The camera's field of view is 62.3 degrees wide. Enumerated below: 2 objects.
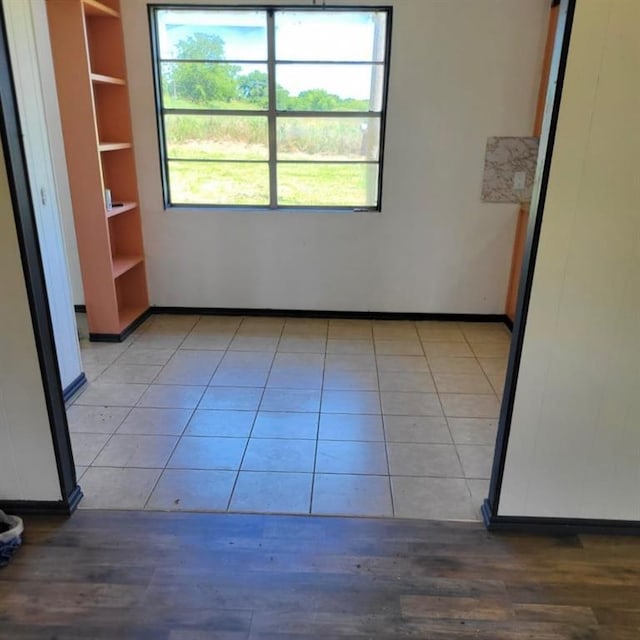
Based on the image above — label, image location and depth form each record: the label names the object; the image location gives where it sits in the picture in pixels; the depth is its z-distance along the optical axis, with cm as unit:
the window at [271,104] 368
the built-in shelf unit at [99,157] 317
